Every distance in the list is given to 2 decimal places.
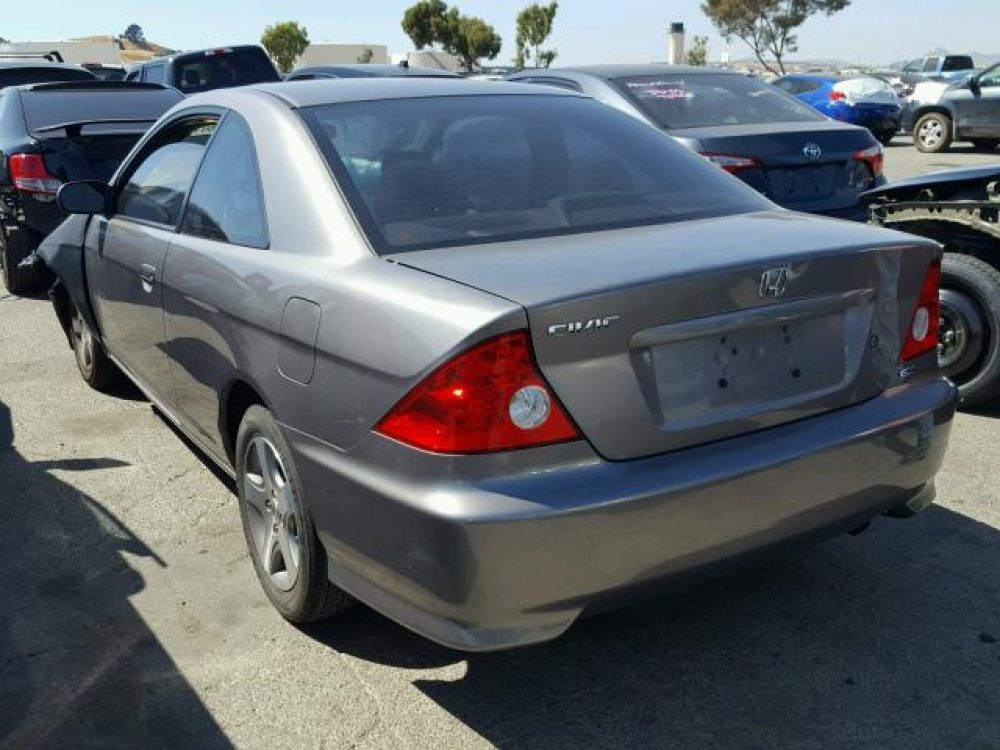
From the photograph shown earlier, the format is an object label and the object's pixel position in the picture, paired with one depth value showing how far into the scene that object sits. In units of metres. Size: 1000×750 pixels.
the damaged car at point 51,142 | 7.70
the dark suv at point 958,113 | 18.92
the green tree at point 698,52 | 64.44
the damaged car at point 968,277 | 4.80
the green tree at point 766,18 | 61.31
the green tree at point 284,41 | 64.50
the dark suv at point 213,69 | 13.78
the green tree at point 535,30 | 61.91
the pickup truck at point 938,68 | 29.37
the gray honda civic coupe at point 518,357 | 2.35
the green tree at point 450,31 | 62.28
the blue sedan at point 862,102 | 20.52
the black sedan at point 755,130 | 6.27
